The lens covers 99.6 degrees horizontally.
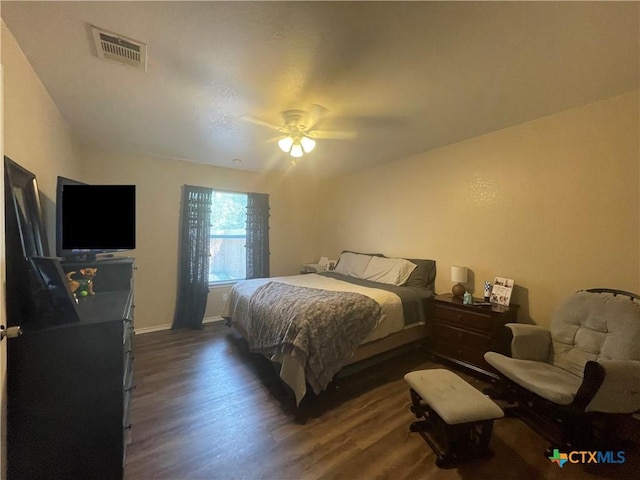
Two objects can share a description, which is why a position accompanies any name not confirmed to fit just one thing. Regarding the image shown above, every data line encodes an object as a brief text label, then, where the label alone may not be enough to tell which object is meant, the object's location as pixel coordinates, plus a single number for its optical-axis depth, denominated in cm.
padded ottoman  158
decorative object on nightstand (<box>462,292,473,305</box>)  276
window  439
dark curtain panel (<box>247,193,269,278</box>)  458
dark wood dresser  119
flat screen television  187
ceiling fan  242
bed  216
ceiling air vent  149
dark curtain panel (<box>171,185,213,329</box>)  396
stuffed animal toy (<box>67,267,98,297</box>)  181
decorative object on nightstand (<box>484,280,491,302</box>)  284
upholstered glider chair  162
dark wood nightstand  253
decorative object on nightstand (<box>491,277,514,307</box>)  266
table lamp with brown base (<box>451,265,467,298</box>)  299
